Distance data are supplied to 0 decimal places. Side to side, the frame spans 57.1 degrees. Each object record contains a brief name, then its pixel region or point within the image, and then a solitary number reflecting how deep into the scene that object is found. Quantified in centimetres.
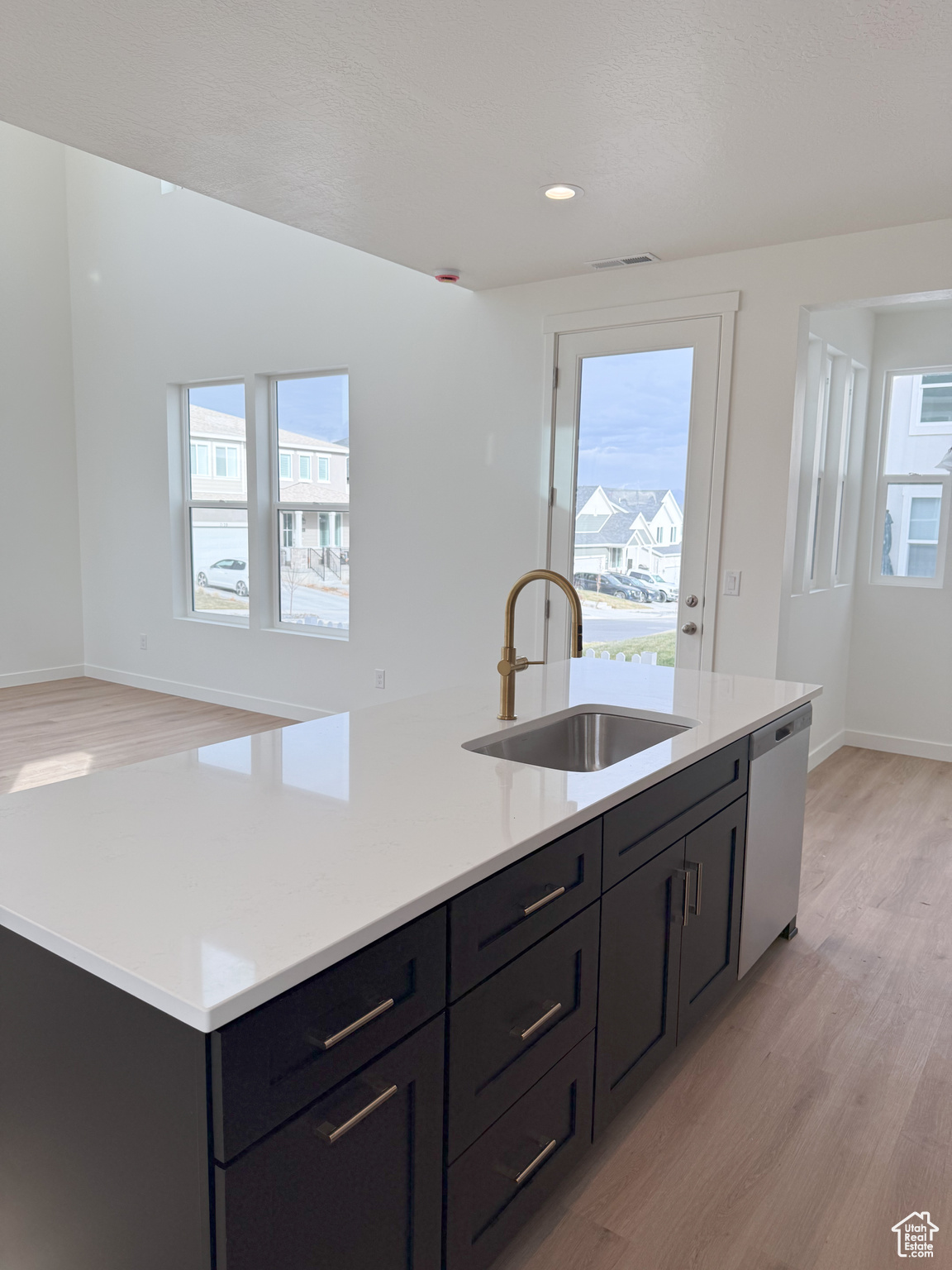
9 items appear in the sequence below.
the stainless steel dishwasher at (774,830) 241
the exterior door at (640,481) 410
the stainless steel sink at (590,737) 221
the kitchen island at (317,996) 100
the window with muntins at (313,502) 548
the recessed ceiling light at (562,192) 316
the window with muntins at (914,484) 504
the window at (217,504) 596
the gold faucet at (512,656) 208
